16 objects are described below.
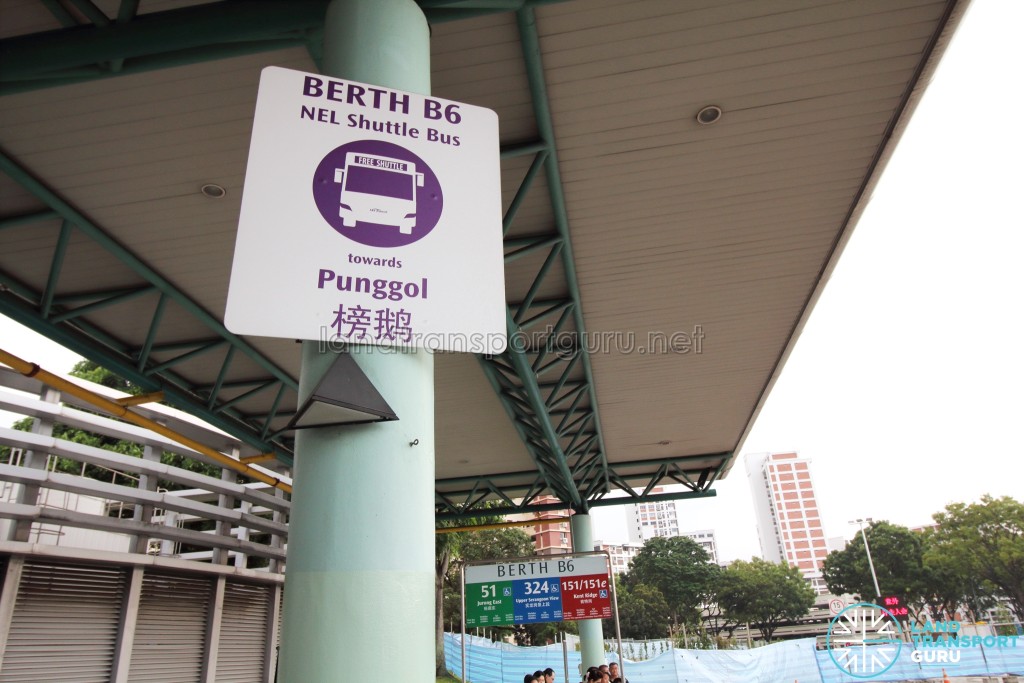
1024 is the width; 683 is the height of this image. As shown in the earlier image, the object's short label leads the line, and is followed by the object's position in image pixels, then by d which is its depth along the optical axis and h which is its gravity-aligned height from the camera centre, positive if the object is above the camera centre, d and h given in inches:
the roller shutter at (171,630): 338.3 +4.1
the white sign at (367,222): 82.7 +52.1
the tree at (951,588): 1873.2 +12.5
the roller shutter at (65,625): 285.9 +8.2
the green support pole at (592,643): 562.3 -24.0
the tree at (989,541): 1646.2 +124.8
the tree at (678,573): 2460.6 +129.7
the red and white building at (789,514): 5236.2 +686.0
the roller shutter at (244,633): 398.9 +0.2
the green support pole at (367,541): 78.4 +10.3
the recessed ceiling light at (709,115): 212.4 +151.8
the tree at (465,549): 1090.1 +126.4
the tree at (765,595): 2503.7 +30.3
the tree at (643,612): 2343.8 -5.9
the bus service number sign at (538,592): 482.0 +17.9
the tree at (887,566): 2106.3 +100.6
